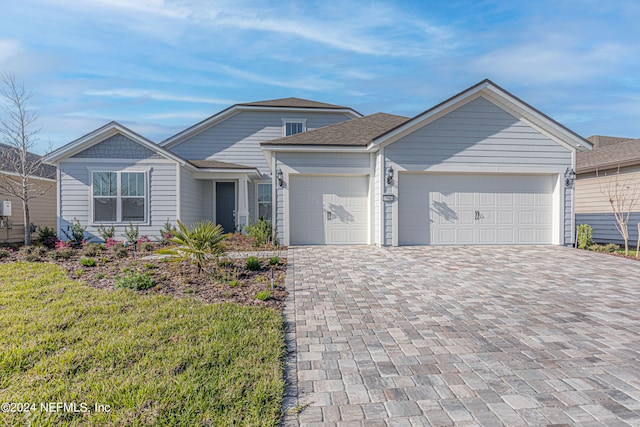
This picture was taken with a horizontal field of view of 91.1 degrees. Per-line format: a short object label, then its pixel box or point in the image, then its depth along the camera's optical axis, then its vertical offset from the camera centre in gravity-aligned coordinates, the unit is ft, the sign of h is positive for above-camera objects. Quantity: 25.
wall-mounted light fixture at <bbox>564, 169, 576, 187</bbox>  33.55 +3.51
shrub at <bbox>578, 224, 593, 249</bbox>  33.14 -2.67
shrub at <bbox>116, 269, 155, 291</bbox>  17.81 -4.05
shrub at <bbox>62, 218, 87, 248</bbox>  34.14 -2.57
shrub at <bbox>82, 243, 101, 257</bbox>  27.81 -3.55
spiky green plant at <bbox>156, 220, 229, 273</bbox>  19.98 -2.10
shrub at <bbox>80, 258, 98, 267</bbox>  23.43 -3.85
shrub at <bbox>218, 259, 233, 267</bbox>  21.83 -3.63
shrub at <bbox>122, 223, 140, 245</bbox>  34.24 -2.50
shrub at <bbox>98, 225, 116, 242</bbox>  35.47 -2.36
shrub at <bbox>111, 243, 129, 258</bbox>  27.55 -3.58
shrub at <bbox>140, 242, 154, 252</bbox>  32.01 -3.69
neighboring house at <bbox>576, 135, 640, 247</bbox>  36.88 +3.34
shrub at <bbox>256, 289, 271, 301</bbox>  15.91 -4.30
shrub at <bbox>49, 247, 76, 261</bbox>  26.20 -3.59
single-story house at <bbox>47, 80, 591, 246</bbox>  32.96 +3.53
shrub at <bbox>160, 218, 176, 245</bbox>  35.55 -2.58
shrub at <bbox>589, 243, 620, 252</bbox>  31.95 -3.85
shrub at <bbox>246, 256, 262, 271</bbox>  21.65 -3.65
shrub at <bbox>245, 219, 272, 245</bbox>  32.99 -2.24
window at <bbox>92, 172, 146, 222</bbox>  36.63 +1.70
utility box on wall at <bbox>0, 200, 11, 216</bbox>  38.54 +0.43
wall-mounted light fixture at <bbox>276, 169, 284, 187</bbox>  33.86 +3.68
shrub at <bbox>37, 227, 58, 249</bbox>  35.83 -3.16
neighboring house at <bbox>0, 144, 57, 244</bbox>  41.52 +0.86
